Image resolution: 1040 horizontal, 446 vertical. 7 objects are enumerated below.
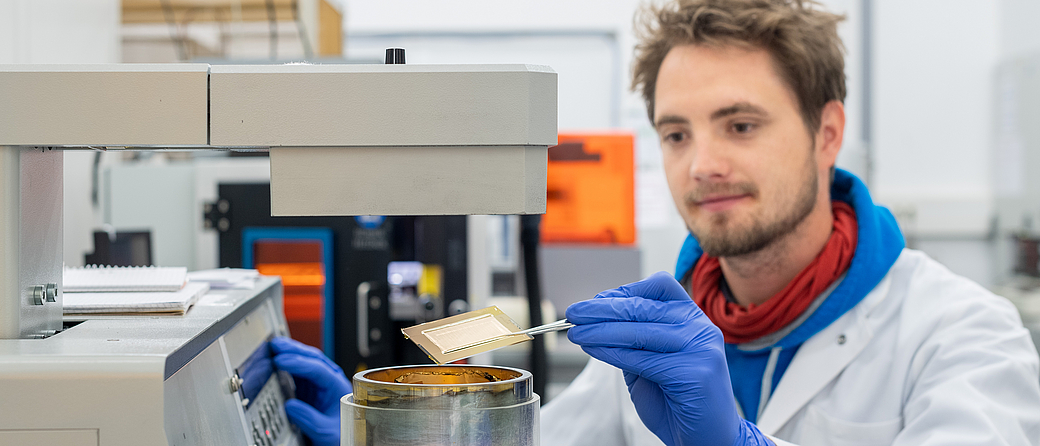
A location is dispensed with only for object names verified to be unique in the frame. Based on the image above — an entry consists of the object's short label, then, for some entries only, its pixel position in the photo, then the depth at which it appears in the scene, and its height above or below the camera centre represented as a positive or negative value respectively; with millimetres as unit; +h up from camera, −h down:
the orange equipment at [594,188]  2584 +60
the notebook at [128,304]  722 -106
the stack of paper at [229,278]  957 -108
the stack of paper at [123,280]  801 -91
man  1004 -147
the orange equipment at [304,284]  1715 -199
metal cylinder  574 -176
